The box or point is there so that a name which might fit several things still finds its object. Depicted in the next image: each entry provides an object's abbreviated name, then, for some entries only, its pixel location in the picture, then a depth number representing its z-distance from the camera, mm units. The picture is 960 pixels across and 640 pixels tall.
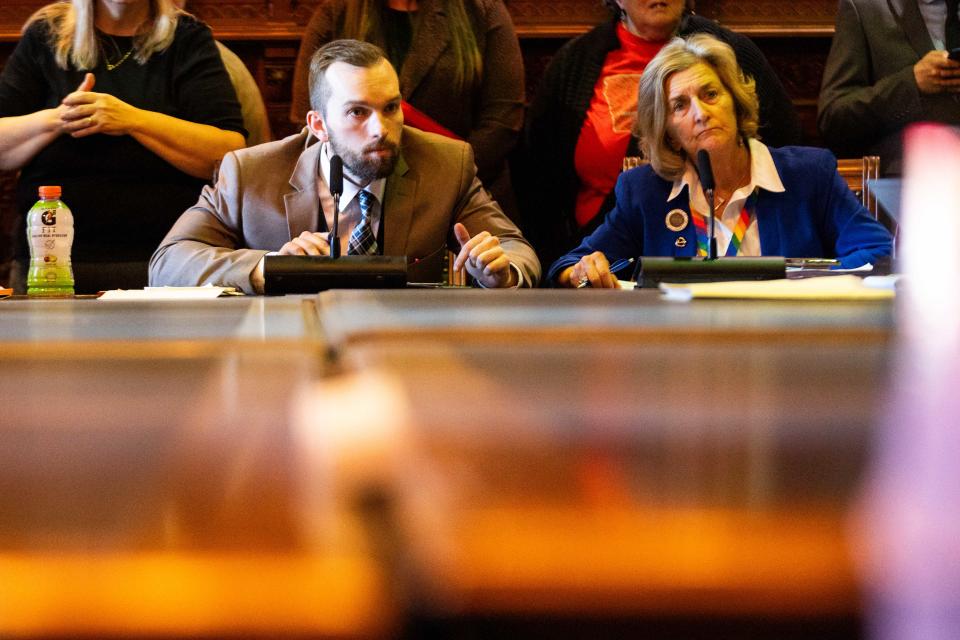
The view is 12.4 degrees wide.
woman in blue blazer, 7179
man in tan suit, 7180
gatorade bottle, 6950
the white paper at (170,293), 6487
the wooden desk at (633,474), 712
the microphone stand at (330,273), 6622
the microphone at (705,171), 6805
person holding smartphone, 7562
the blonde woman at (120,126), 7334
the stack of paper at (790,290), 4623
